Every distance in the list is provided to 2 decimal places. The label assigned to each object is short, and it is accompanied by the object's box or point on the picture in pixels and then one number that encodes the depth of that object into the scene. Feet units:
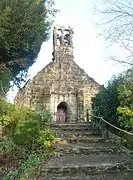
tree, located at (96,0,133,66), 13.42
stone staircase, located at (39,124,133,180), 11.87
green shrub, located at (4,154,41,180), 10.68
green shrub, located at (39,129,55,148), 15.46
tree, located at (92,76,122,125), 19.77
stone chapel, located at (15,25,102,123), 35.48
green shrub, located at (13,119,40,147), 15.13
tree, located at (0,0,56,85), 20.44
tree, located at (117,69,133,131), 14.59
